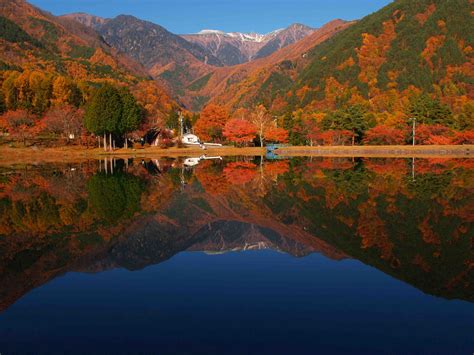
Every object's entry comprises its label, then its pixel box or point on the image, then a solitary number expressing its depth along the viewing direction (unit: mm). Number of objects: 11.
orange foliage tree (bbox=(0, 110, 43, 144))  76188
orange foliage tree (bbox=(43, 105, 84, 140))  74875
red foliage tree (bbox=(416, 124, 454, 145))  68625
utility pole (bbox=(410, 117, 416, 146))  70375
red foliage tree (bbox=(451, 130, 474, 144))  65500
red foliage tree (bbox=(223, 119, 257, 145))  79000
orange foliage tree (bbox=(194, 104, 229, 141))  89562
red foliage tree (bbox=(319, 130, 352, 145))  76862
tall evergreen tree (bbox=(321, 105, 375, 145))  75875
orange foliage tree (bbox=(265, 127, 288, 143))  79500
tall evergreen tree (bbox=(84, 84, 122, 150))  68312
